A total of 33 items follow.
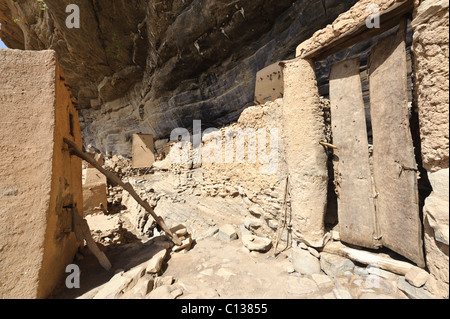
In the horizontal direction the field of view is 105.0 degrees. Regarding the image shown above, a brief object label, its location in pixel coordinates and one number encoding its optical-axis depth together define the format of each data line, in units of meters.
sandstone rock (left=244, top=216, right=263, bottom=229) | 3.85
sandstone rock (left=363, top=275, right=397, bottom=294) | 2.08
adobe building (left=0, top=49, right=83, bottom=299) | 2.02
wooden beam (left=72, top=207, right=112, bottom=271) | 2.91
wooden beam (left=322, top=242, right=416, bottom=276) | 2.18
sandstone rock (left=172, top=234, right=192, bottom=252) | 3.62
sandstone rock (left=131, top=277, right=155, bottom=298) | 2.35
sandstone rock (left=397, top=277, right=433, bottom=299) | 1.88
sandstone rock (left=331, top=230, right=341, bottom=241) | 2.85
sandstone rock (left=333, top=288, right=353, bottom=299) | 2.09
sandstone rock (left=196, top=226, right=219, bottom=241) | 4.24
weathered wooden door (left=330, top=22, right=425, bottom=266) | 2.20
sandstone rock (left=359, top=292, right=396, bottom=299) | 2.00
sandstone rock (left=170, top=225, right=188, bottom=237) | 4.00
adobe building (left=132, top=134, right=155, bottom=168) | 13.23
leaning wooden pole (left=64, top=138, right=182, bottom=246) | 2.87
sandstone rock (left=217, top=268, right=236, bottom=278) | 2.77
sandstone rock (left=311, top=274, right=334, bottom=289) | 2.33
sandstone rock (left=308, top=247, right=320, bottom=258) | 2.76
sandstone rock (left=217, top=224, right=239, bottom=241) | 3.97
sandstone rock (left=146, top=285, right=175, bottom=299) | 2.34
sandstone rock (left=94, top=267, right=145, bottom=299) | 2.31
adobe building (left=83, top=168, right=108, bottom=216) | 7.17
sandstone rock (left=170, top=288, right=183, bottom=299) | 2.35
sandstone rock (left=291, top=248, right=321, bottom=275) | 2.66
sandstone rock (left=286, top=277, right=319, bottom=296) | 2.28
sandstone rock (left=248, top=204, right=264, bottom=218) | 3.86
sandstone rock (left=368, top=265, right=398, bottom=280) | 2.19
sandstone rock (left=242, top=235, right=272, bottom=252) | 3.31
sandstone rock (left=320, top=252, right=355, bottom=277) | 2.48
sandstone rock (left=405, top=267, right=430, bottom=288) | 1.95
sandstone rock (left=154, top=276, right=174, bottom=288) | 2.65
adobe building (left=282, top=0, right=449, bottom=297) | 1.81
